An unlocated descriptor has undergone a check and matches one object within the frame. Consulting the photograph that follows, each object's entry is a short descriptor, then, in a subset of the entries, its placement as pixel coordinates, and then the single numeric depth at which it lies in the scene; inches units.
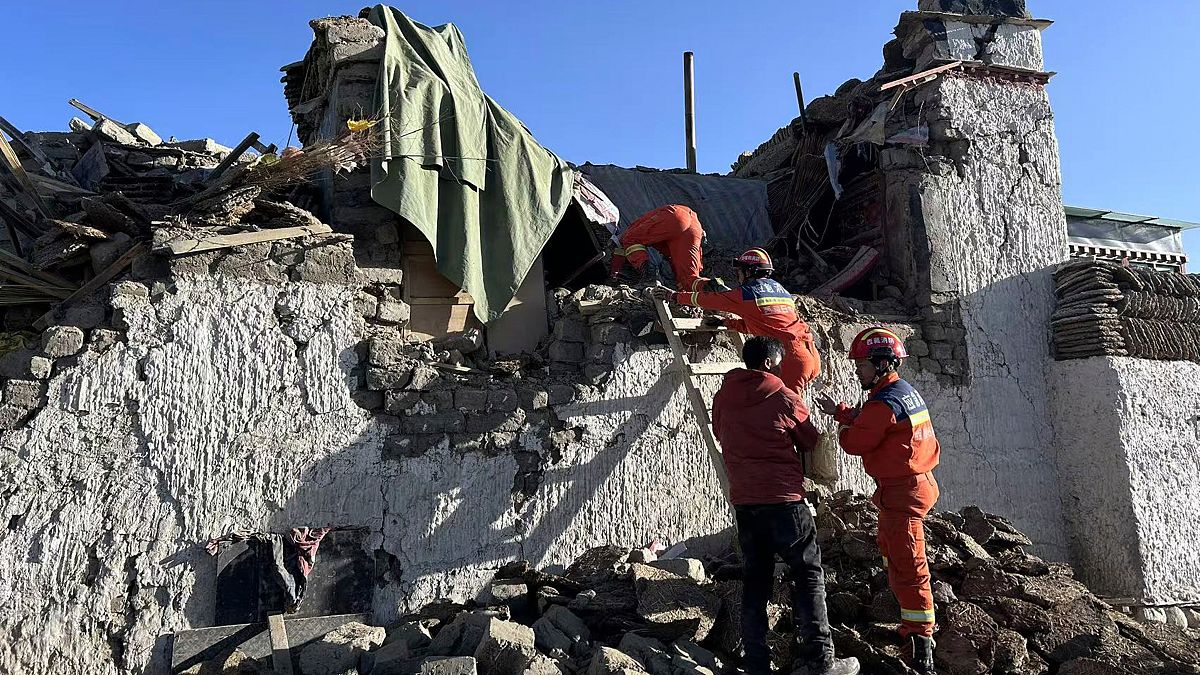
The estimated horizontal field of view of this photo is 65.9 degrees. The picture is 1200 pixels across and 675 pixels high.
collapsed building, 194.1
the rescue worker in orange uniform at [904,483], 174.1
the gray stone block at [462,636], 174.6
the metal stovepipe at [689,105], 455.2
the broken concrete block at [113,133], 374.0
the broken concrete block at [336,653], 174.9
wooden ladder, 219.9
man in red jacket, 168.2
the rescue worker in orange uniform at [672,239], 263.4
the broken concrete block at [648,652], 168.9
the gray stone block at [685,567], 205.6
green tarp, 231.9
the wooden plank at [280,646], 177.5
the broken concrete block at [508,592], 200.4
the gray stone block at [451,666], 157.5
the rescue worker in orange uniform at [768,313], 221.0
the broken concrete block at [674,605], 183.0
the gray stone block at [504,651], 163.5
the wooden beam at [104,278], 207.9
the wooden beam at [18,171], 260.1
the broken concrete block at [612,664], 157.5
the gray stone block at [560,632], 175.8
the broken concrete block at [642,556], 219.3
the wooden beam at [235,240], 209.0
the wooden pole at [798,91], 375.2
